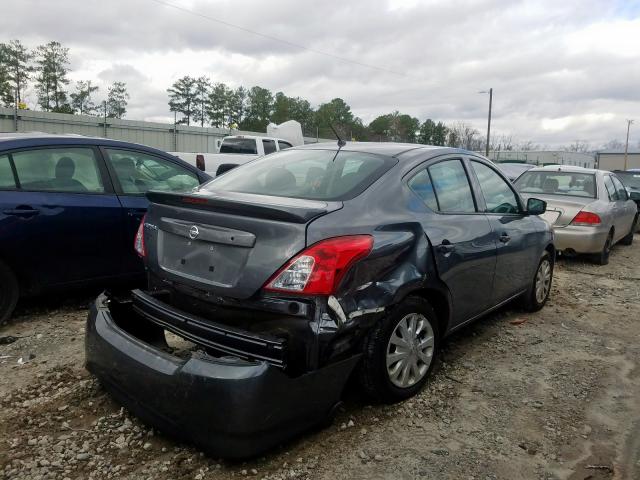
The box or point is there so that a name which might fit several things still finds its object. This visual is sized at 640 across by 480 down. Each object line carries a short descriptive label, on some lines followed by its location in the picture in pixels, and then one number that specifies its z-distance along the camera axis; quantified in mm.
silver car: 7387
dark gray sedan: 2357
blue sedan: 4031
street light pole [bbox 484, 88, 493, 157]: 42094
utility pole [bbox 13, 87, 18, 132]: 22641
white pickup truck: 12523
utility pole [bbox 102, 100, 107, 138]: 26641
